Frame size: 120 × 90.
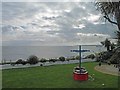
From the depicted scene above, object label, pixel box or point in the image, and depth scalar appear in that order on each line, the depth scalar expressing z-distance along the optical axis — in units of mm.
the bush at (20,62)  6644
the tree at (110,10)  2501
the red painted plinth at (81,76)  4320
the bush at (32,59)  6743
